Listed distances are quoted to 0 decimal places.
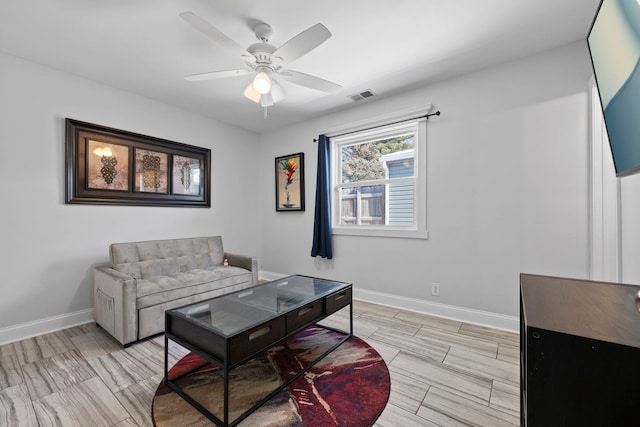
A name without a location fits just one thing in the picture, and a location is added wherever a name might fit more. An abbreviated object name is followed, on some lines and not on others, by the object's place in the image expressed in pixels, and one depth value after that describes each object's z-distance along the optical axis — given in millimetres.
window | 3033
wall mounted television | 866
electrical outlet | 2863
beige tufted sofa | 2242
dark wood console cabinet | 590
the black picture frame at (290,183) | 4043
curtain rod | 2857
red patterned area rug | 1438
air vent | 3084
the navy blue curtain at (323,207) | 3643
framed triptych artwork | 2689
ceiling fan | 1650
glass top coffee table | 1394
